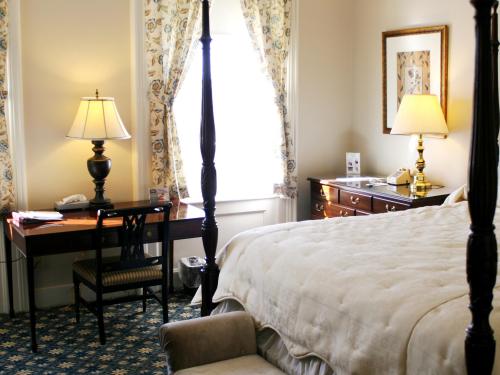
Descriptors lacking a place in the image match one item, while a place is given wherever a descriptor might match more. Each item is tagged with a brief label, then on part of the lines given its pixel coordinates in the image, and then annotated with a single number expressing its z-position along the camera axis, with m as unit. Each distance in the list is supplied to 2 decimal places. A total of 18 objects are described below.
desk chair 3.80
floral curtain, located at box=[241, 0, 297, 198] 5.05
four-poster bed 1.68
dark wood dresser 4.39
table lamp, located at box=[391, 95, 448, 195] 4.55
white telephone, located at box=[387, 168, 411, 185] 4.83
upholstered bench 2.59
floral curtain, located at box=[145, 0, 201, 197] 4.63
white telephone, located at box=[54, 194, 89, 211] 4.30
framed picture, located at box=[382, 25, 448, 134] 4.71
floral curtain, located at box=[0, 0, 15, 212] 4.11
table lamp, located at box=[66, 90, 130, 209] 4.19
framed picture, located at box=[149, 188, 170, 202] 4.61
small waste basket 4.71
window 4.98
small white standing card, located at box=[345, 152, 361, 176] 5.37
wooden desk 3.77
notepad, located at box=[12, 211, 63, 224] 3.93
